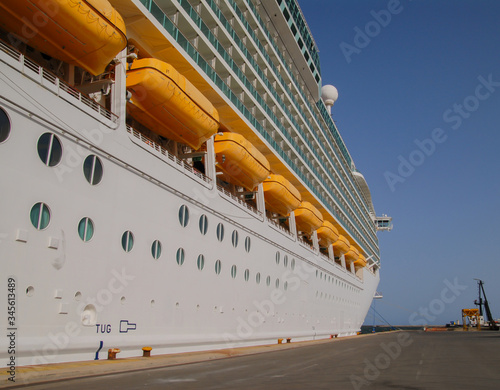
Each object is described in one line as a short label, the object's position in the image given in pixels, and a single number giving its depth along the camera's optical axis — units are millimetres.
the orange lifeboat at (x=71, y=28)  10867
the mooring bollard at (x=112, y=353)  11906
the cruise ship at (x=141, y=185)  10094
